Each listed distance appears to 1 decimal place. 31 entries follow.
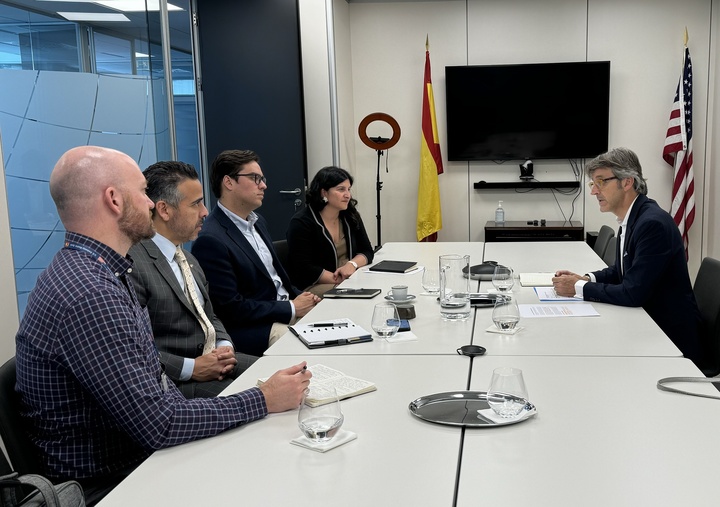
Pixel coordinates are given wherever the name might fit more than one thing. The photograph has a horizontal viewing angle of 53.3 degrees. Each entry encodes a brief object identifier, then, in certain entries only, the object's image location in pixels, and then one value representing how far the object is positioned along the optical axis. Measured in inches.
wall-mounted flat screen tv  272.5
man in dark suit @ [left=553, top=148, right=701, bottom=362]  120.6
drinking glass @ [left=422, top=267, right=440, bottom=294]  132.8
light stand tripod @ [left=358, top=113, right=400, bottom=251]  256.2
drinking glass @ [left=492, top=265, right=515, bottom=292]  122.2
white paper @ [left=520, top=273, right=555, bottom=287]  138.6
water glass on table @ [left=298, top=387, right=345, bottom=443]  65.7
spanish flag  276.5
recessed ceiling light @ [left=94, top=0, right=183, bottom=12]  162.3
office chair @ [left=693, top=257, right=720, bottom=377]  121.6
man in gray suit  105.9
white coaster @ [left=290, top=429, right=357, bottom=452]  65.7
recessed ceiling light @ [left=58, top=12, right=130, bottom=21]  147.9
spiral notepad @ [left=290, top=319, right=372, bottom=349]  101.2
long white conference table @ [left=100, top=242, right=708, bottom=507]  57.0
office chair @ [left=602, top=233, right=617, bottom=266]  196.7
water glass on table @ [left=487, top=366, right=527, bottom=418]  68.7
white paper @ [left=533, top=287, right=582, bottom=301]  125.3
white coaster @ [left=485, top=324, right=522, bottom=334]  104.0
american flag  260.4
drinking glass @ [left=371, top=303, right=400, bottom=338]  102.7
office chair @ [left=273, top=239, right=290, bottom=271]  176.6
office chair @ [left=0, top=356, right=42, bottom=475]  72.7
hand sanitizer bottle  277.7
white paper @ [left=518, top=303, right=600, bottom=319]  113.8
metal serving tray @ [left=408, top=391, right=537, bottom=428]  69.3
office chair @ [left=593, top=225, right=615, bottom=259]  205.5
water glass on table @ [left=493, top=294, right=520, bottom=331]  101.5
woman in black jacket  172.9
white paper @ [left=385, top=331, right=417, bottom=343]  102.3
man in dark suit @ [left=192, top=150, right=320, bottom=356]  133.2
